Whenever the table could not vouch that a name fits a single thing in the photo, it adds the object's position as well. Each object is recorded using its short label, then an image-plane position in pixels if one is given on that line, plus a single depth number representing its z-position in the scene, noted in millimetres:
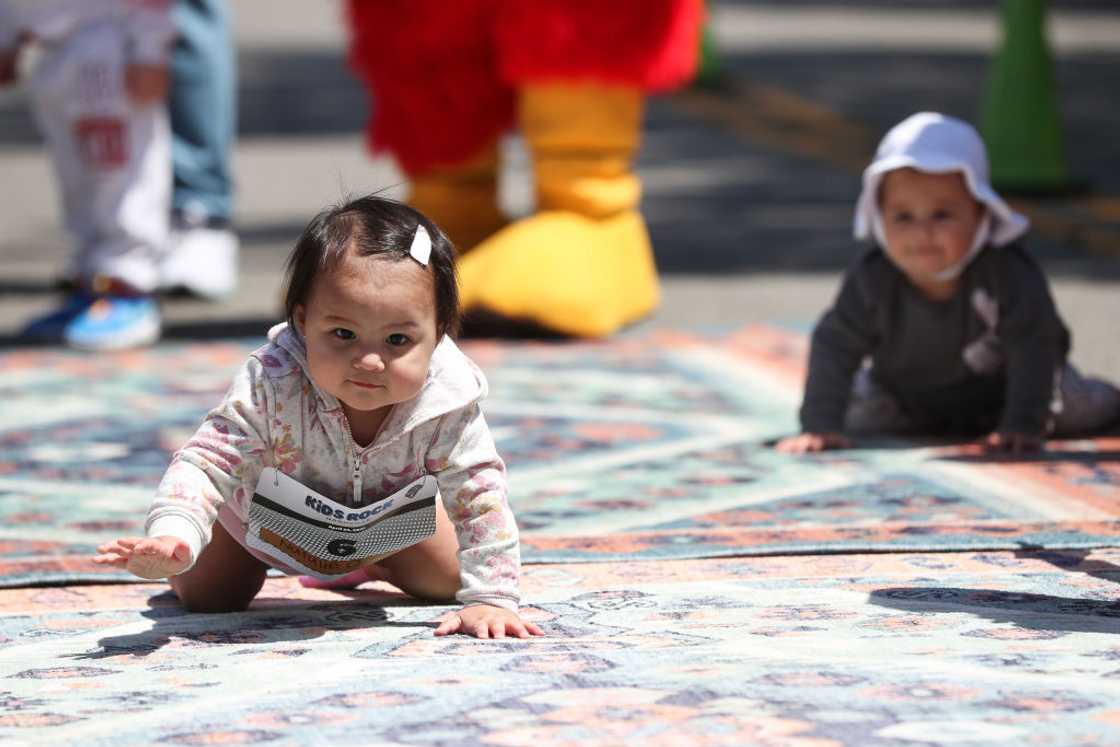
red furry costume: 10719
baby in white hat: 8008
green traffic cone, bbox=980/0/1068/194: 15898
